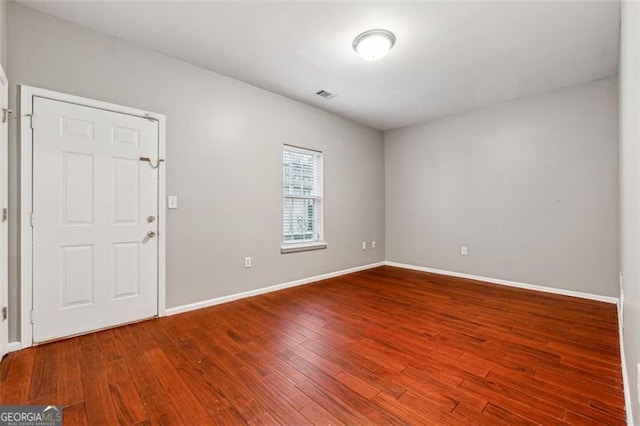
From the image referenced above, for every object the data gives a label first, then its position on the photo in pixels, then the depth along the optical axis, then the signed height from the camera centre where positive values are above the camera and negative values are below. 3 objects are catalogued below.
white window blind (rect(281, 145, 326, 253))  4.04 +0.21
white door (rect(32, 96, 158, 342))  2.24 -0.05
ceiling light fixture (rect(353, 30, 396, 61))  2.46 +1.53
